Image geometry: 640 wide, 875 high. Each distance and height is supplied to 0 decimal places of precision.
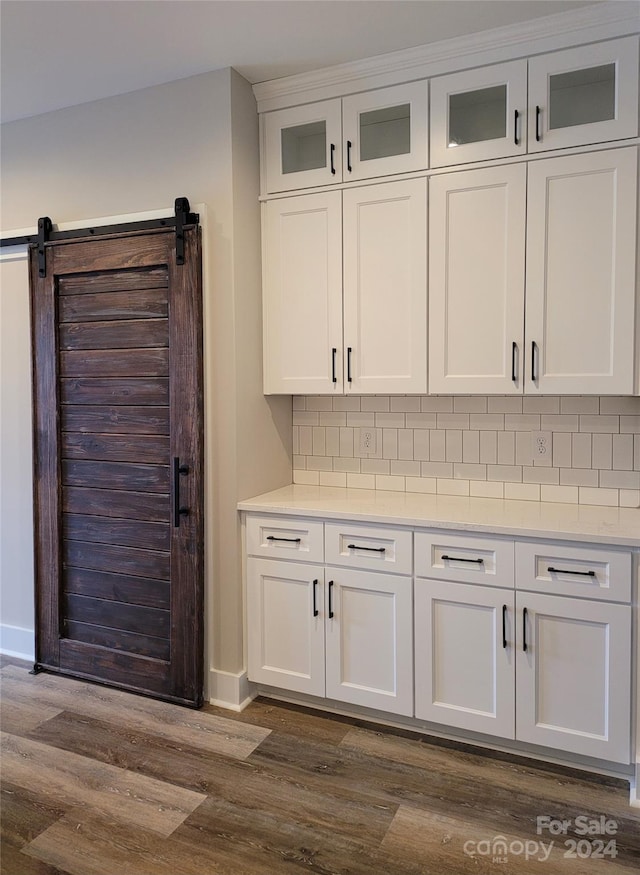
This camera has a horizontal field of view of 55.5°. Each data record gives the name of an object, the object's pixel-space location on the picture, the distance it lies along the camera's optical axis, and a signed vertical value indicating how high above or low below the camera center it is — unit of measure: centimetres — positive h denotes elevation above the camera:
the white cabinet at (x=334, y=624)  255 -92
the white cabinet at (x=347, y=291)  270 +58
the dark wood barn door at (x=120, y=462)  281 -22
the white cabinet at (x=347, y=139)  266 +127
